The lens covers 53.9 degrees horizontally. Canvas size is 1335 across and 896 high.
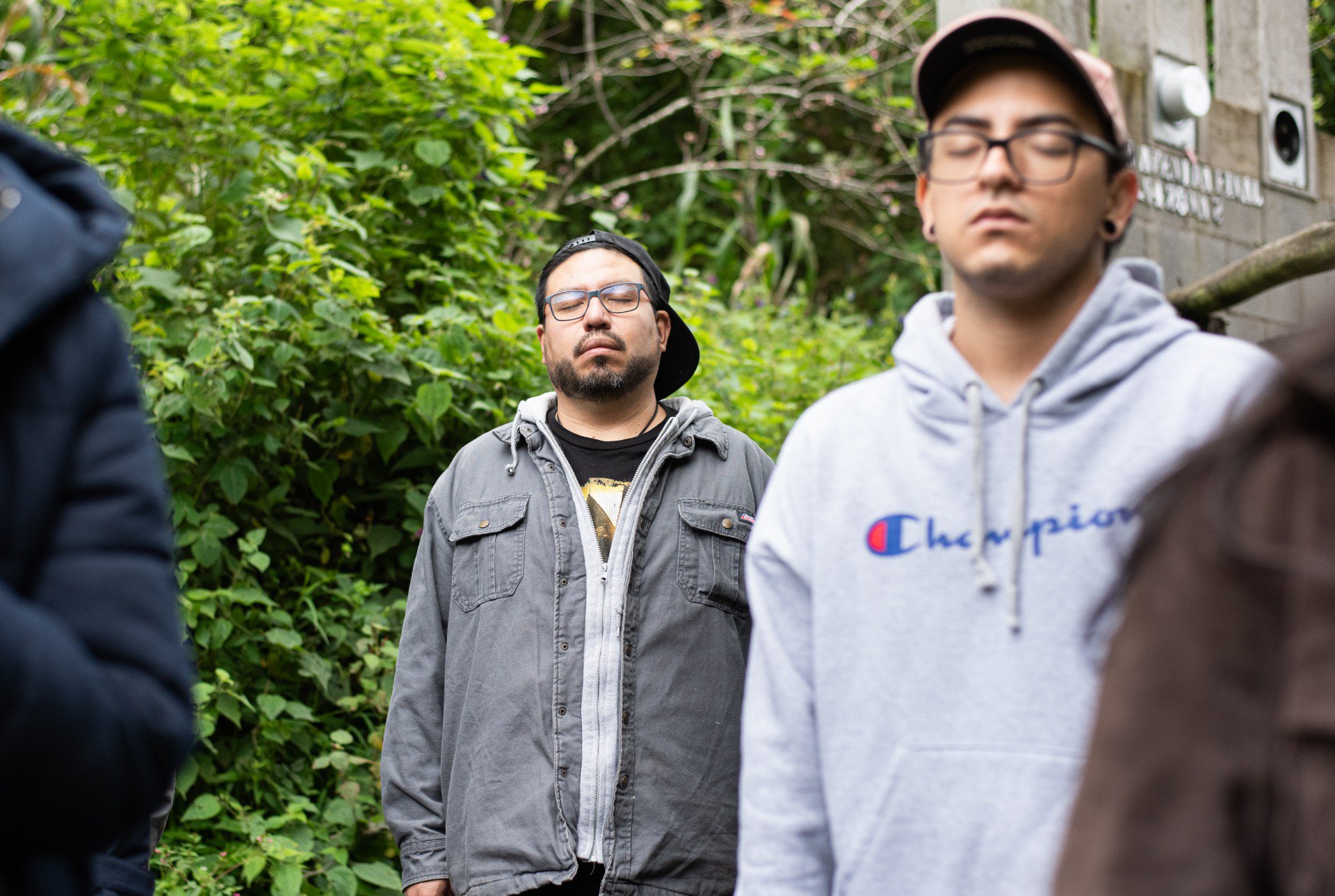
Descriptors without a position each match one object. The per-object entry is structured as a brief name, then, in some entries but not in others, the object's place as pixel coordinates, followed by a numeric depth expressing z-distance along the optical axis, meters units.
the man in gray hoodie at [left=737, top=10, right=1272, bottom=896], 1.68
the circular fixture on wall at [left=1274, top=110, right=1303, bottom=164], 6.38
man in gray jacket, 2.89
